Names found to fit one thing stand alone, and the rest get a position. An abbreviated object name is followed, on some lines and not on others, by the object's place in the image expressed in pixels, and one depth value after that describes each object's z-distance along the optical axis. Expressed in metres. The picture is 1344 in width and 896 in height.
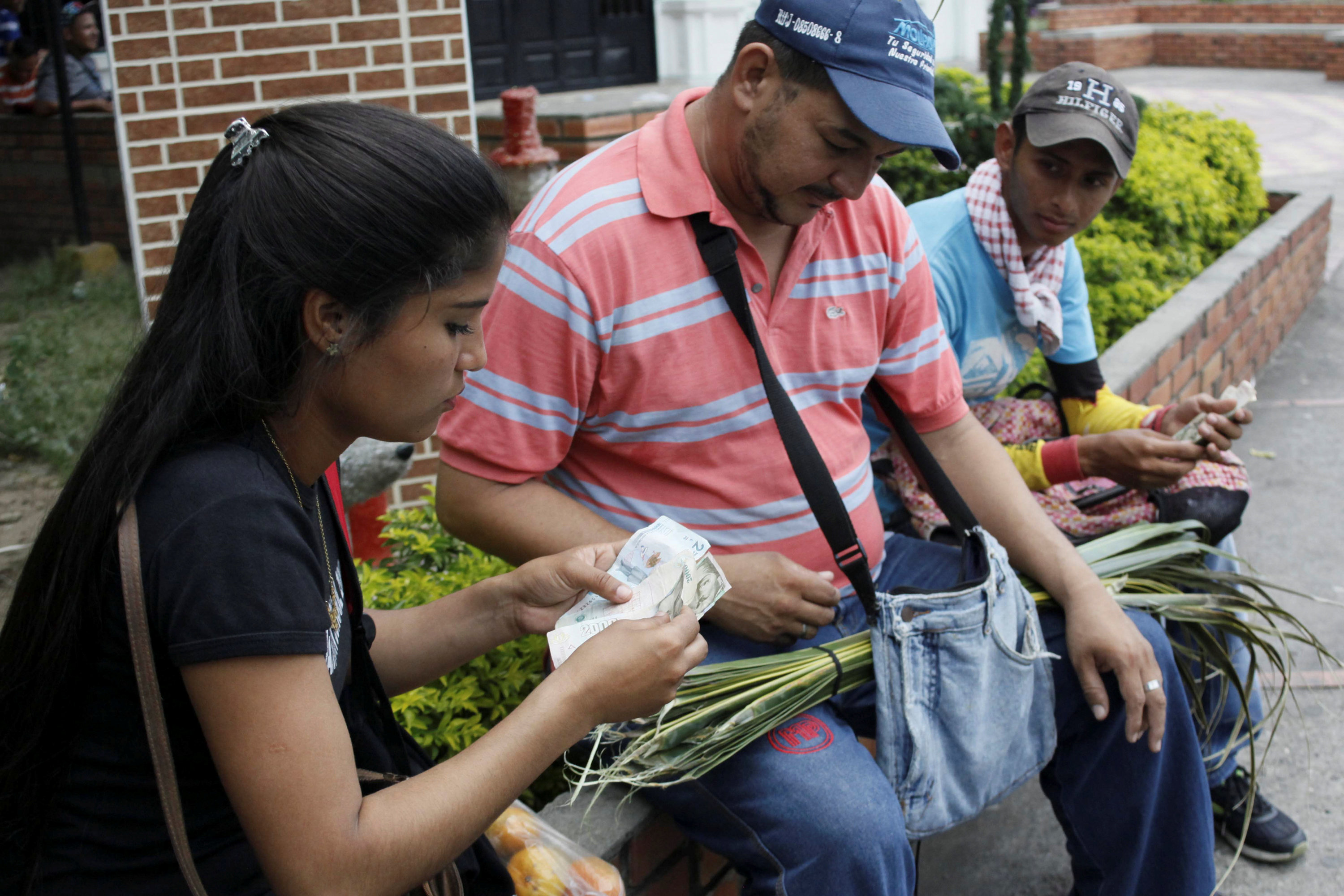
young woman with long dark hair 1.32
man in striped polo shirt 2.03
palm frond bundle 1.96
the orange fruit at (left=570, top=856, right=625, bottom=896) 1.92
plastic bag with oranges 1.92
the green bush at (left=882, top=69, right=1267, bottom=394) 5.26
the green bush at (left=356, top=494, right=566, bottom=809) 2.31
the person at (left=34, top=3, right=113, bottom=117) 5.98
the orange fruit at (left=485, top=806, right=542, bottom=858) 1.97
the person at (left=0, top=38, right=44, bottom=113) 6.16
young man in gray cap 2.93
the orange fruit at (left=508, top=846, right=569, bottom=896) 1.92
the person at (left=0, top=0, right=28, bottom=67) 6.11
